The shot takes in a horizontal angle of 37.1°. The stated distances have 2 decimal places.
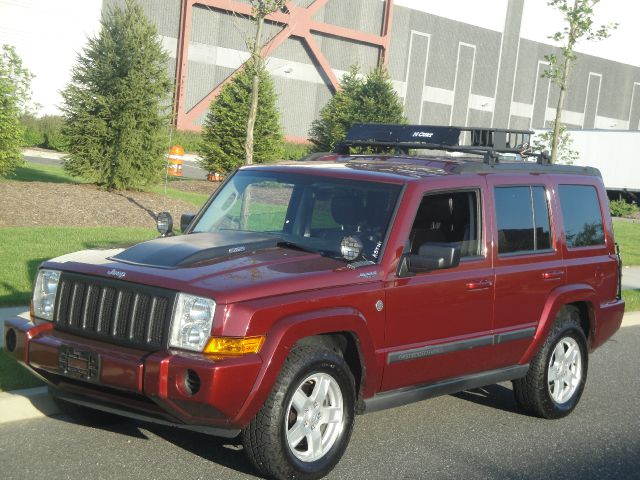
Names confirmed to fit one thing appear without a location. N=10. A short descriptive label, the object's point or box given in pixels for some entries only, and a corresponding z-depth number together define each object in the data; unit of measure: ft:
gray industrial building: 159.84
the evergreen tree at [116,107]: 64.03
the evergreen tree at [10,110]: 56.70
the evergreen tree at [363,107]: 104.58
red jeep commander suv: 16.85
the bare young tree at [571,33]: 73.82
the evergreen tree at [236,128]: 92.43
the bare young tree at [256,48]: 57.21
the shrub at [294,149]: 166.03
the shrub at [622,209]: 125.29
